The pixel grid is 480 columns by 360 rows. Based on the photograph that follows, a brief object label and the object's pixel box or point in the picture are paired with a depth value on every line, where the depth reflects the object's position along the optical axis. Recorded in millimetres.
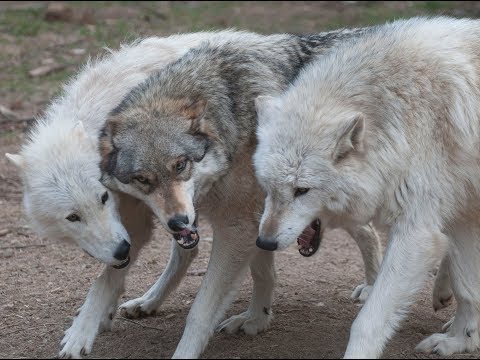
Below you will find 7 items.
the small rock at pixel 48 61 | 28359
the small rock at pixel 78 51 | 29028
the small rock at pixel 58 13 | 32031
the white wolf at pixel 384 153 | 10578
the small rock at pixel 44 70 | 27531
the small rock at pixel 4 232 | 17609
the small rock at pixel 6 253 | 16484
